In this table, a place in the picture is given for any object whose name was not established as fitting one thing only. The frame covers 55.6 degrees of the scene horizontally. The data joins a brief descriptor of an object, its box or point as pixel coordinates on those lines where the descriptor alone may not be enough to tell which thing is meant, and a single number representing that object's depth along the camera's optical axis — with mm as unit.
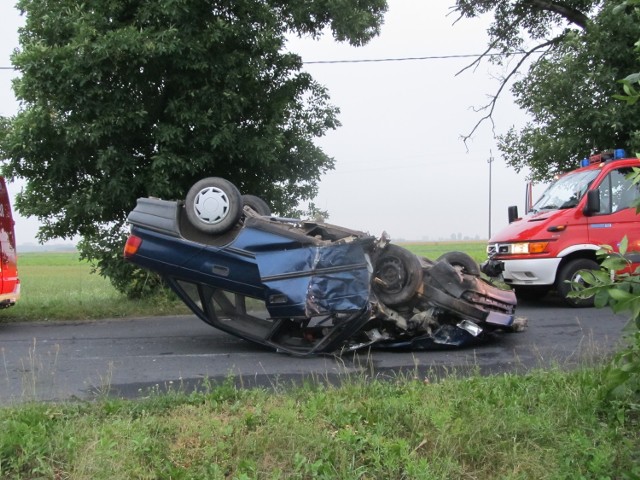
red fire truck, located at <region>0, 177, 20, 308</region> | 8758
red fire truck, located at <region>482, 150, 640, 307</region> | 9305
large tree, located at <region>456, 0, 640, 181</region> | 11570
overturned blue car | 6055
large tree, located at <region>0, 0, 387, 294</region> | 9398
